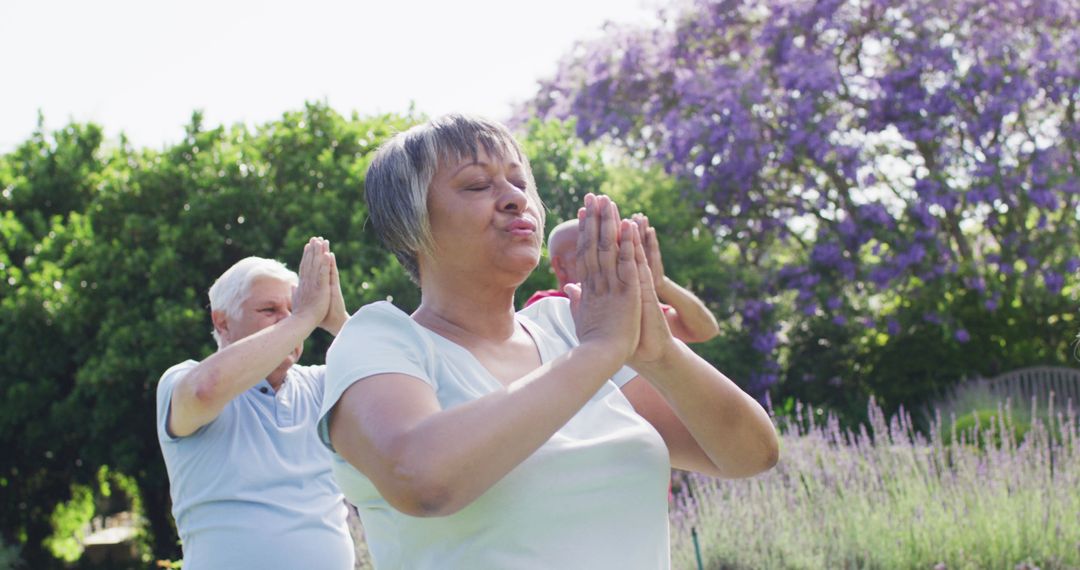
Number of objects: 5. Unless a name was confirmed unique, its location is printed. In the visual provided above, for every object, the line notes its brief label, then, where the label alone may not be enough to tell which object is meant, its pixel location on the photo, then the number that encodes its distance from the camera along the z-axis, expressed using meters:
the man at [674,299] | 3.57
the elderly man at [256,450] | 2.63
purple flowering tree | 10.04
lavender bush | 4.41
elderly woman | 1.40
